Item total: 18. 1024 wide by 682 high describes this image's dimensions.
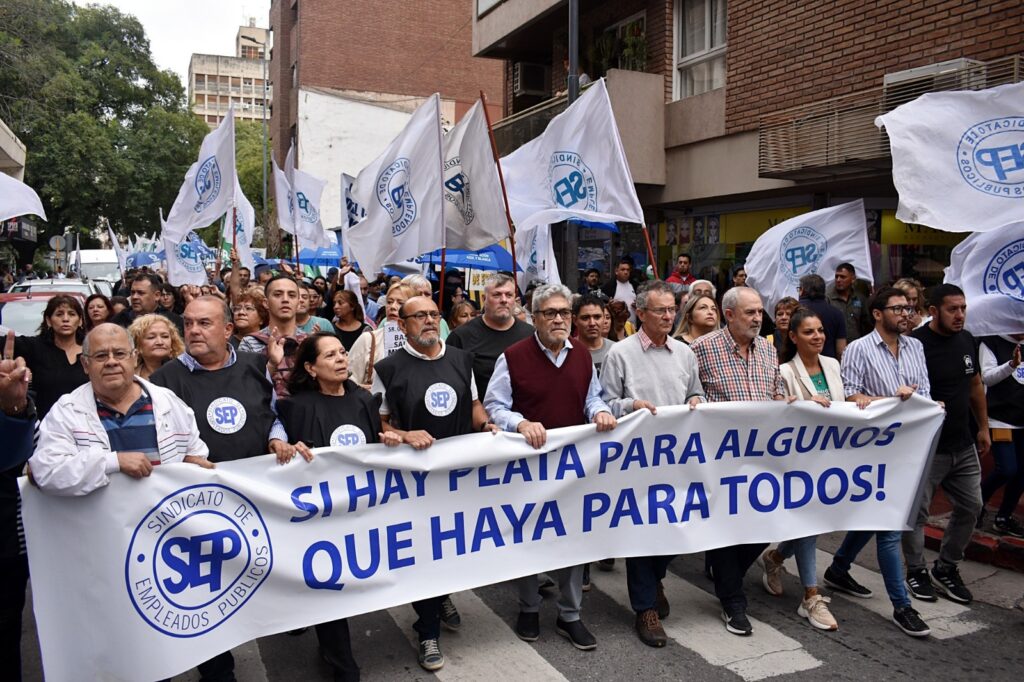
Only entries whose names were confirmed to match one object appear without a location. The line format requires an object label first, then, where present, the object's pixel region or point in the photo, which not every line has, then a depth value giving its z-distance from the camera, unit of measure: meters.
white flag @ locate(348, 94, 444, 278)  7.82
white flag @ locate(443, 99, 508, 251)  8.26
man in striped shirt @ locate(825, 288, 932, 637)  5.02
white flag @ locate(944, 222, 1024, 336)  5.19
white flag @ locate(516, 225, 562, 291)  9.68
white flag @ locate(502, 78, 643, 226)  7.98
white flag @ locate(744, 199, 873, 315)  8.65
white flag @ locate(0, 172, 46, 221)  6.09
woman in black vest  4.23
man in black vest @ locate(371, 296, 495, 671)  4.54
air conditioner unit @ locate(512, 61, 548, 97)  19.59
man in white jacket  3.48
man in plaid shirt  4.91
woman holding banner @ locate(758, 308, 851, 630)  5.00
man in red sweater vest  4.73
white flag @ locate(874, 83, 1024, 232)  5.12
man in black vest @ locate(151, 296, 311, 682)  4.16
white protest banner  3.68
